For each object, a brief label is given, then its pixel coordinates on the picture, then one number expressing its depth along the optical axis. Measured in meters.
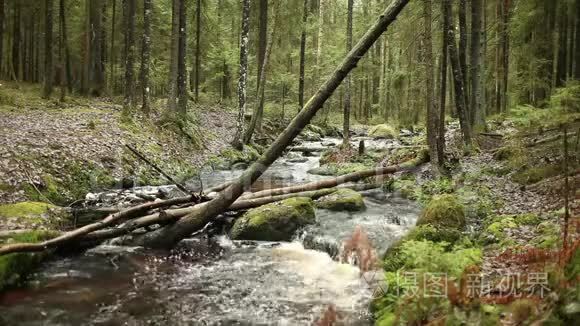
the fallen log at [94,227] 7.01
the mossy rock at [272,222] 9.98
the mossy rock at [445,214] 8.53
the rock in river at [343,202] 12.04
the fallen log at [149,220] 8.63
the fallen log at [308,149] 25.25
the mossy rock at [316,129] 32.68
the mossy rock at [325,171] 18.06
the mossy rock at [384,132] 29.60
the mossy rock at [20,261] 6.87
